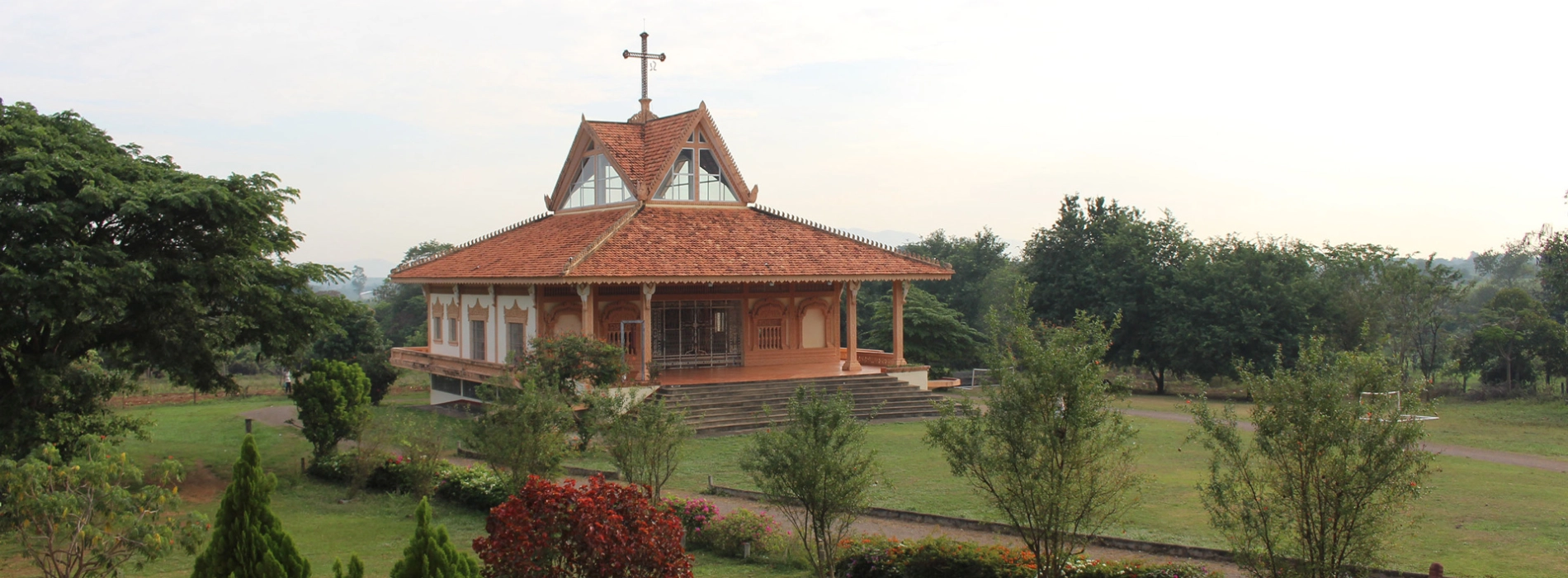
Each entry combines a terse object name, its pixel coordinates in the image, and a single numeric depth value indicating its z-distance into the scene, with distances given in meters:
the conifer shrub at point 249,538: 9.61
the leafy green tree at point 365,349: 32.41
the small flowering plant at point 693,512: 14.73
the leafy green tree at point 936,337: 39.12
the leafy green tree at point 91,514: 10.05
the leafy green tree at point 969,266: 55.69
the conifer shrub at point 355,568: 8.65
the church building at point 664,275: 26.62
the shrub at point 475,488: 17.16
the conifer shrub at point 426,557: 8.68
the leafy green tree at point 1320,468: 9.44
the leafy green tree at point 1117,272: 37.62
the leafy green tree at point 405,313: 53.12
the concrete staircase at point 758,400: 24.83
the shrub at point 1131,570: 11.70
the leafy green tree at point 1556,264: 32.31
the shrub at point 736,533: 14.19
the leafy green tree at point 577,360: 22.55
